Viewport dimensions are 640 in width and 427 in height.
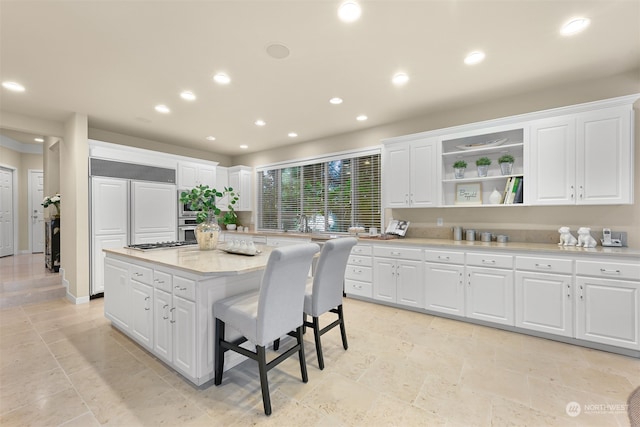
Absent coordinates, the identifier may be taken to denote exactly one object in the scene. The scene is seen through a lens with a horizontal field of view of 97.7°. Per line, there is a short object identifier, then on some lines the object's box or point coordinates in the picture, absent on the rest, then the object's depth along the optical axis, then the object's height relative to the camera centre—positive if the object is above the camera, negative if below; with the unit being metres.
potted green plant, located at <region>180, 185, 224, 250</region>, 2.91 +0.01
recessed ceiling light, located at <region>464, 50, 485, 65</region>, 2.48 +1.40
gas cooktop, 2.92 -0.35
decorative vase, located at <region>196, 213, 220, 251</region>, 2.91 -0.23
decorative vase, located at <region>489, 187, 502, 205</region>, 3.37 +0.17
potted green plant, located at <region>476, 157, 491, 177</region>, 3.40 +0.57
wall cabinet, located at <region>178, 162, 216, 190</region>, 5.15 +0.76
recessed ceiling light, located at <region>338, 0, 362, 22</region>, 1.89 +1.41
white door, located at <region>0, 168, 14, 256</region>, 6.25 +0.08
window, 4.65 +0.35
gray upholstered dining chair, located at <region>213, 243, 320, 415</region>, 1.74 -0.66
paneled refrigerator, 4.08 +0.11
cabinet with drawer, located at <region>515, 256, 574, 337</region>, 2.64 -0.82
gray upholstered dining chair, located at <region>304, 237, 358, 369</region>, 2.24 -0.60
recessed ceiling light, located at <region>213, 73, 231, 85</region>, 2.84 +1.41
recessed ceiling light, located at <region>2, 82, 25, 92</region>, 2.94 +1.39
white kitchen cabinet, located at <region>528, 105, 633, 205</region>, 2.65 +0.52
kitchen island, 1.95 -0.65
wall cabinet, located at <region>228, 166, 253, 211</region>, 6.32 +0.64
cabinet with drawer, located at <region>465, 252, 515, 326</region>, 2.92 -0.83
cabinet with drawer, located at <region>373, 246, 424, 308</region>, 3.48 -0.83
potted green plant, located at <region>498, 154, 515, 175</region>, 3.27 +0.56
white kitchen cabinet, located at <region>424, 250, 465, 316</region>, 3.20 -0.83
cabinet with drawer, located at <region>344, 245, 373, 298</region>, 3.91 -0.87
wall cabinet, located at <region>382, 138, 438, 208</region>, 3.71 +0.53
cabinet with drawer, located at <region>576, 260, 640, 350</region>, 2.40 -0.82
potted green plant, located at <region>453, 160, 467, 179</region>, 3.58 +0.56
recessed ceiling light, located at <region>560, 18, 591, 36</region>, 2.07 +1.40
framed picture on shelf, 3.60 +0.24
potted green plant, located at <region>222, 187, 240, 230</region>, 6.33 -0.23
